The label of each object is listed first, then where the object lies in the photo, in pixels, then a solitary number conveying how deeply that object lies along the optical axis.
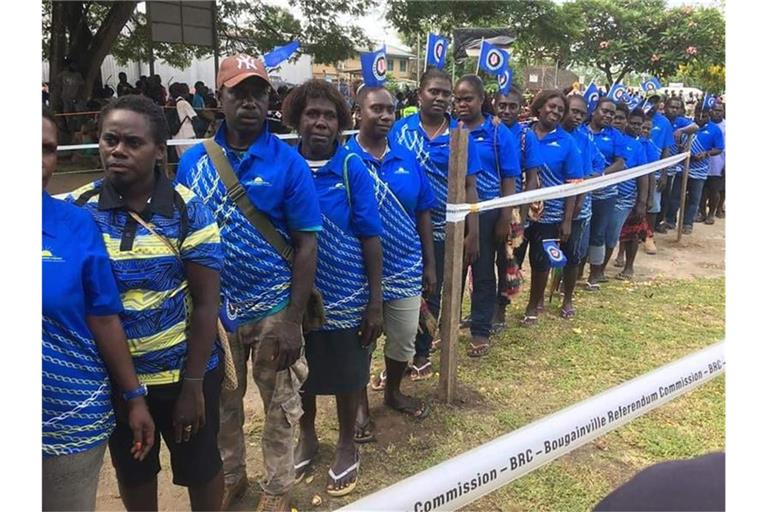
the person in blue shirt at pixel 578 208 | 4.91
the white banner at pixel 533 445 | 1.59
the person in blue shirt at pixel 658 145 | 7.21
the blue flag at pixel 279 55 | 2.51
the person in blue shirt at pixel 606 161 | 5.64
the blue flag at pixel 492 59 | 4.17
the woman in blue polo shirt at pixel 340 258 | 2.45
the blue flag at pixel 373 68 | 3.06
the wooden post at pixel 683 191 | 7.82
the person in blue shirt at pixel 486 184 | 3.83
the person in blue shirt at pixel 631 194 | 5.96
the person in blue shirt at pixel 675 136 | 8.01
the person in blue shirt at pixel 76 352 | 1.46
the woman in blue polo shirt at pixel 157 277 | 1.66
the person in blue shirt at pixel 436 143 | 3.46
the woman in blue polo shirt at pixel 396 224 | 2.82
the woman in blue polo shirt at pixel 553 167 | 4.65
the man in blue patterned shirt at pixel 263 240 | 2.12
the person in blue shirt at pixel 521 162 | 4.53
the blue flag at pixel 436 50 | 3.86
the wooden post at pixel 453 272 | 3.18
